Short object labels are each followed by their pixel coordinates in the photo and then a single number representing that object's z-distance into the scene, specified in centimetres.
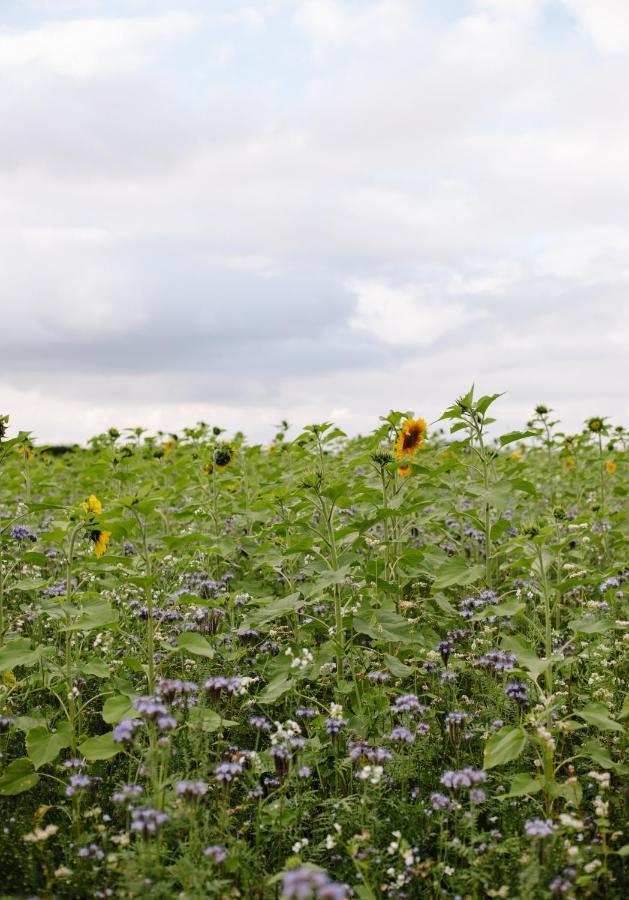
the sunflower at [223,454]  702
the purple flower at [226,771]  309
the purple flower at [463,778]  302
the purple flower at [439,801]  312
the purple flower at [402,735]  334
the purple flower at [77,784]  317
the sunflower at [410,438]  587
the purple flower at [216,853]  269
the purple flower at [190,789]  282
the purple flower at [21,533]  618
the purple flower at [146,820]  269
